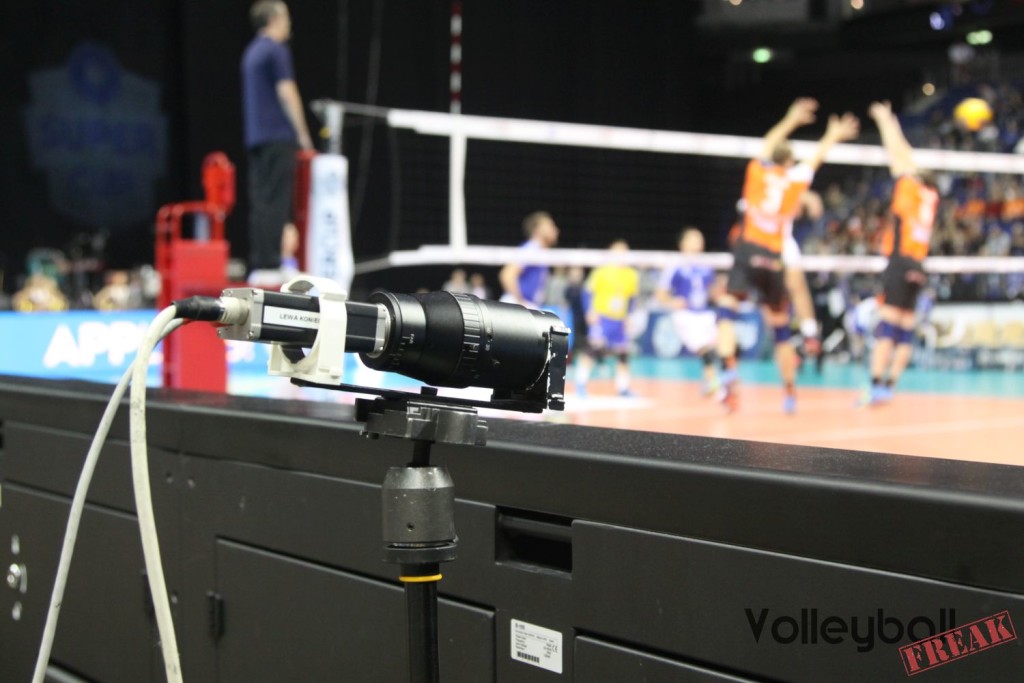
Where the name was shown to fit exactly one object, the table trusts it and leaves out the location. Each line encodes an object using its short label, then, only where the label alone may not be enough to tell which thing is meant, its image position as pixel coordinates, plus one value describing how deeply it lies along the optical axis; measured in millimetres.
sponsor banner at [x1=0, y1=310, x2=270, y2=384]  7672
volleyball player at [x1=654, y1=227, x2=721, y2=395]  9250
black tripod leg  919
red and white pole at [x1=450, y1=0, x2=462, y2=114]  9519
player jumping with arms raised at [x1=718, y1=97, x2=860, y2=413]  7082
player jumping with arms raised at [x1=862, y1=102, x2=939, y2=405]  7277
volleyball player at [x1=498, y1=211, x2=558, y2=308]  8094
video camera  896
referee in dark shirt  5828
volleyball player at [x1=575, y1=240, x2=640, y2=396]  8727
